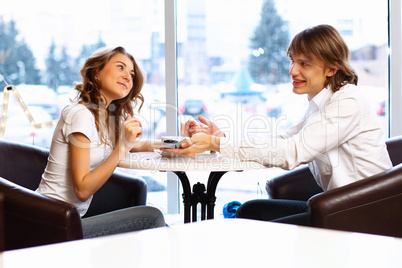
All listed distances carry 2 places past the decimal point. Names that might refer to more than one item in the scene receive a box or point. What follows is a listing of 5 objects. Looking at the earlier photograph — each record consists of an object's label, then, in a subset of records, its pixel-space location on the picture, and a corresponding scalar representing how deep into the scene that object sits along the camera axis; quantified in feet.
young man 6.12
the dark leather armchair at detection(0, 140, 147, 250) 5.52
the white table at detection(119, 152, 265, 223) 6.10
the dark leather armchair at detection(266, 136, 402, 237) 5.44
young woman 6.20
